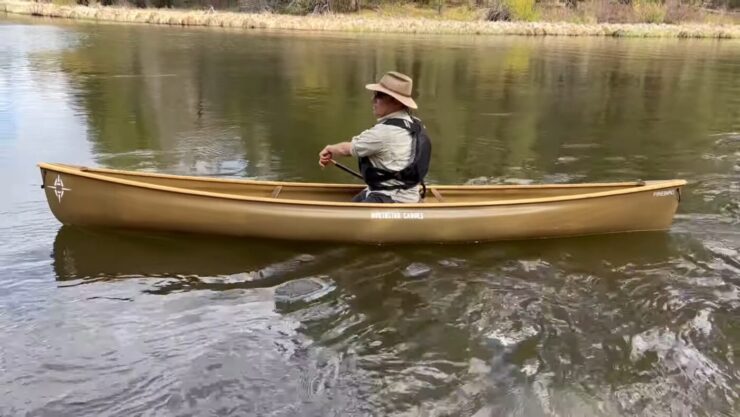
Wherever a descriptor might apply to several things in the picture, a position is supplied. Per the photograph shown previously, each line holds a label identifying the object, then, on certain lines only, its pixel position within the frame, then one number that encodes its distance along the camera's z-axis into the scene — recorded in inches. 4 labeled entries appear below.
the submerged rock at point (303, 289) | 190.7
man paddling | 203.8
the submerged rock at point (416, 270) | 207.3
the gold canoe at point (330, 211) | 212.7
